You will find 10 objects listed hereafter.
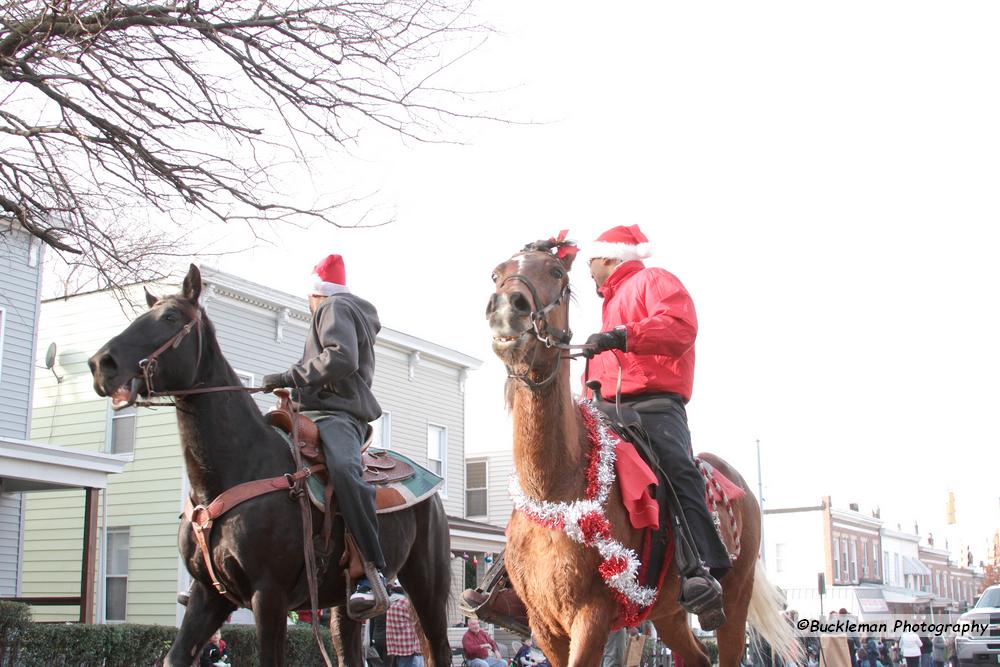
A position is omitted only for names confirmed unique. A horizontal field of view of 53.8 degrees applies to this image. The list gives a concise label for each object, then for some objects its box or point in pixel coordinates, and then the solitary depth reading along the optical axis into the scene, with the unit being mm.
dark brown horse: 6148
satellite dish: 20298
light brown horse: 4418
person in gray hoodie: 6766
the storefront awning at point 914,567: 73438
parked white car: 20938
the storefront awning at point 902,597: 63334
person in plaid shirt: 11719
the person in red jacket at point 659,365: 4922
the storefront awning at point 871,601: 57719
